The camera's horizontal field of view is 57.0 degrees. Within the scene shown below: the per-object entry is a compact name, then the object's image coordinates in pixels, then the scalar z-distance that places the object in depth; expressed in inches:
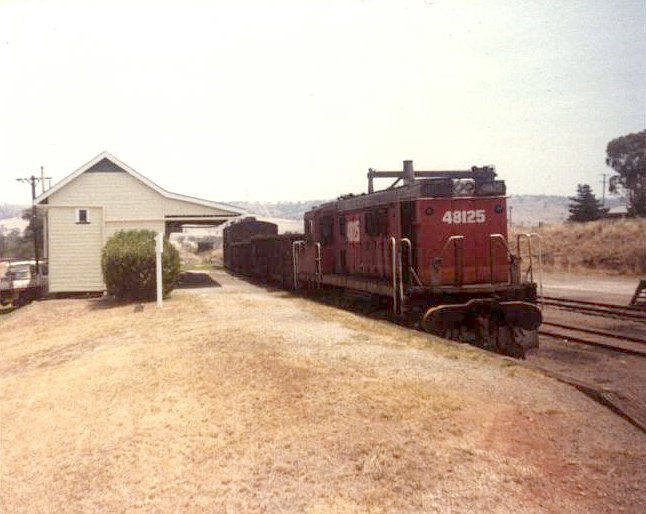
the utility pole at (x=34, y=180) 1865.2
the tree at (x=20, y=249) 3228.3
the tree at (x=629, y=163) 2864.2
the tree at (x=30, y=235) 2990.9
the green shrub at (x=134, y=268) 812.6
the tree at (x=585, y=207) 2527.1
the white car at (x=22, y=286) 1103.6
